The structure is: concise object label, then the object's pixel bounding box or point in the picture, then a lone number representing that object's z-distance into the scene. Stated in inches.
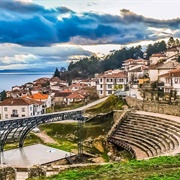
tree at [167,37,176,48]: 4370.6
